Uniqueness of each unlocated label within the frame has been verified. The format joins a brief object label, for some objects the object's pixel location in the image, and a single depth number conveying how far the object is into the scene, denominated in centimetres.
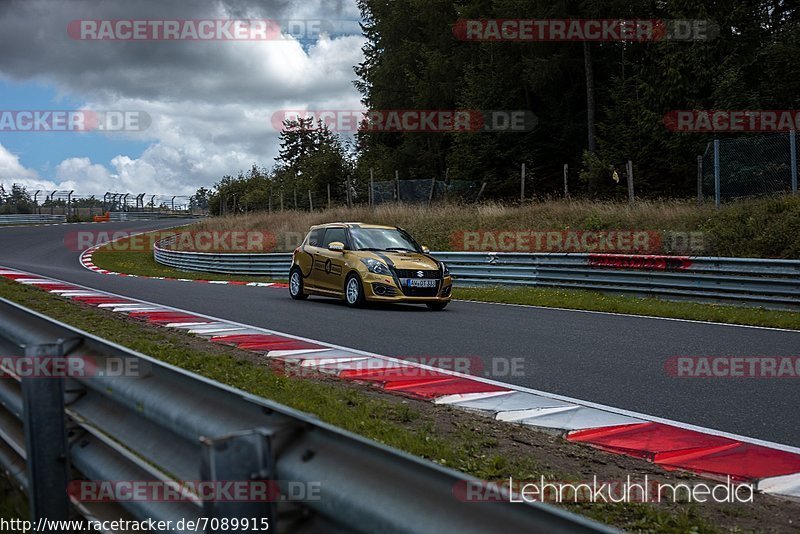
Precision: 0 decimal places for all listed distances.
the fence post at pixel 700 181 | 2020
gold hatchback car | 1365
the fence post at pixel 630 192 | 2198
